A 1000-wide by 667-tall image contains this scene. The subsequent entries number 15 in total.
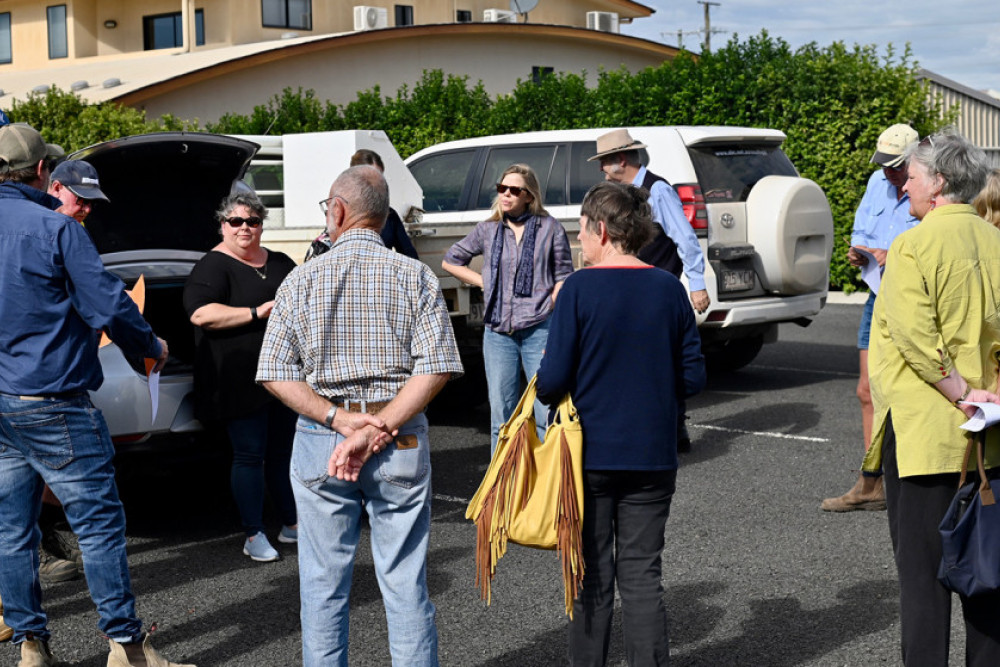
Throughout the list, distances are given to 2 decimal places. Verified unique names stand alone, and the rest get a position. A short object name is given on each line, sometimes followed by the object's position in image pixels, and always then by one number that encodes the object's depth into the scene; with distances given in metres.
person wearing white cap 6.69
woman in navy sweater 3.88
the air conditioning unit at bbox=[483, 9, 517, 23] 30.98
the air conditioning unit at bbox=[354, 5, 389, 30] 29.53
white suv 9.63
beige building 25.44
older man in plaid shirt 3.68
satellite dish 26.44
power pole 55.75
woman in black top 5.94
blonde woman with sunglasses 6.70
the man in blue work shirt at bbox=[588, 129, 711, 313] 7.02
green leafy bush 16.50
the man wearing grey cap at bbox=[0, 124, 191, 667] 4.28
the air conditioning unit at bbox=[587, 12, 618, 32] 34.03
